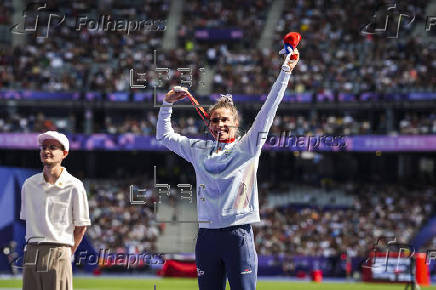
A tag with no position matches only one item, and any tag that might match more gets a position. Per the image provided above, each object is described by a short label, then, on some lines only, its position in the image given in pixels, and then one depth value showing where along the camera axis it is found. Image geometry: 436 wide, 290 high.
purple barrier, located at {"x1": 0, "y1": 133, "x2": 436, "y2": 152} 69.81
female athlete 11.52
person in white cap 11.46
